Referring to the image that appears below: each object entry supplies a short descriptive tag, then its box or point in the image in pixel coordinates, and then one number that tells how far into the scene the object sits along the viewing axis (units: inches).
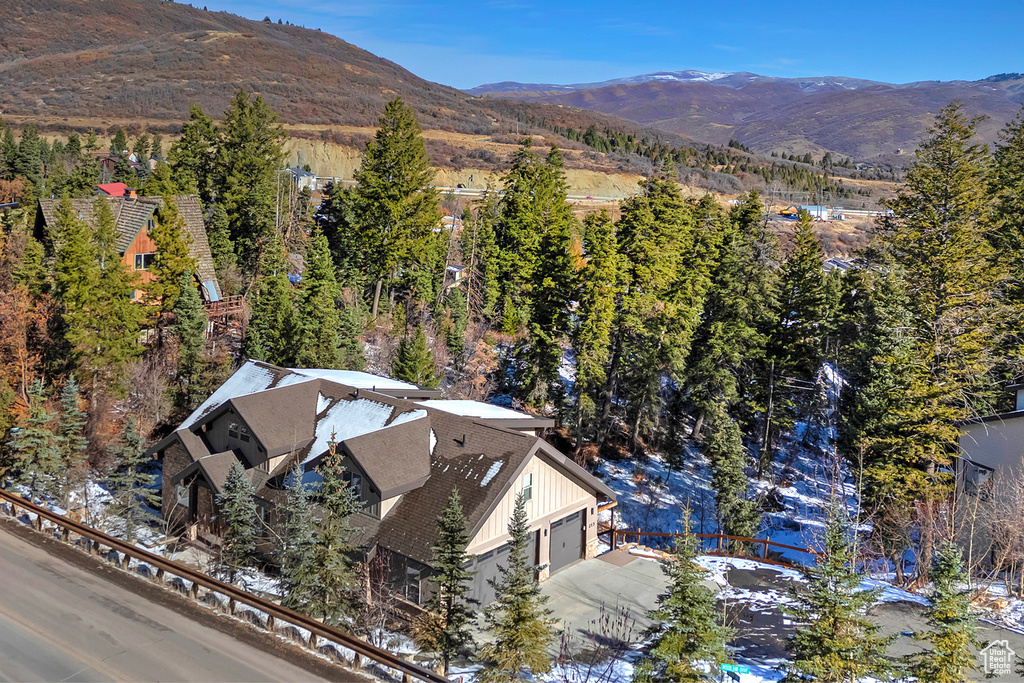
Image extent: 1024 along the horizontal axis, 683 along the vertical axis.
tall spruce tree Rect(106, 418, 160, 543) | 970.7
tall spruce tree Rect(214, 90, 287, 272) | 2089.1
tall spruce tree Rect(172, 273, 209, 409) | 1423.5
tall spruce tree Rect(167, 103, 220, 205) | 2199.8
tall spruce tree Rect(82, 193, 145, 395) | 1305.4
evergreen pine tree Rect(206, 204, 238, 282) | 1973.4
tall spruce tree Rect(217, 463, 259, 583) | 890.7
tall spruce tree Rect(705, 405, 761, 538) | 1328.7
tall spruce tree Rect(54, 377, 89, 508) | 1029.2
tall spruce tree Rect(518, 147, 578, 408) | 1606.8
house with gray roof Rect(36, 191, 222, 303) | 1723.7
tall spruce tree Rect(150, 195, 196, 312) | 1577.3
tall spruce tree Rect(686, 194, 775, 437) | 1643.7
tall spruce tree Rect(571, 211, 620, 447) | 1515.7
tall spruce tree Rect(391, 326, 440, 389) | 1395.2
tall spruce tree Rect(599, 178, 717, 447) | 1578.5
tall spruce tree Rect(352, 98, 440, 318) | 1897.1
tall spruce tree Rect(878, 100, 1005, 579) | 1150.3
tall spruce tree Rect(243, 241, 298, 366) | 1482.5
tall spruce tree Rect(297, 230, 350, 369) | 1449.3
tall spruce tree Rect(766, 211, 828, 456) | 1697.8
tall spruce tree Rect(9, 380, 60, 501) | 1011.9
